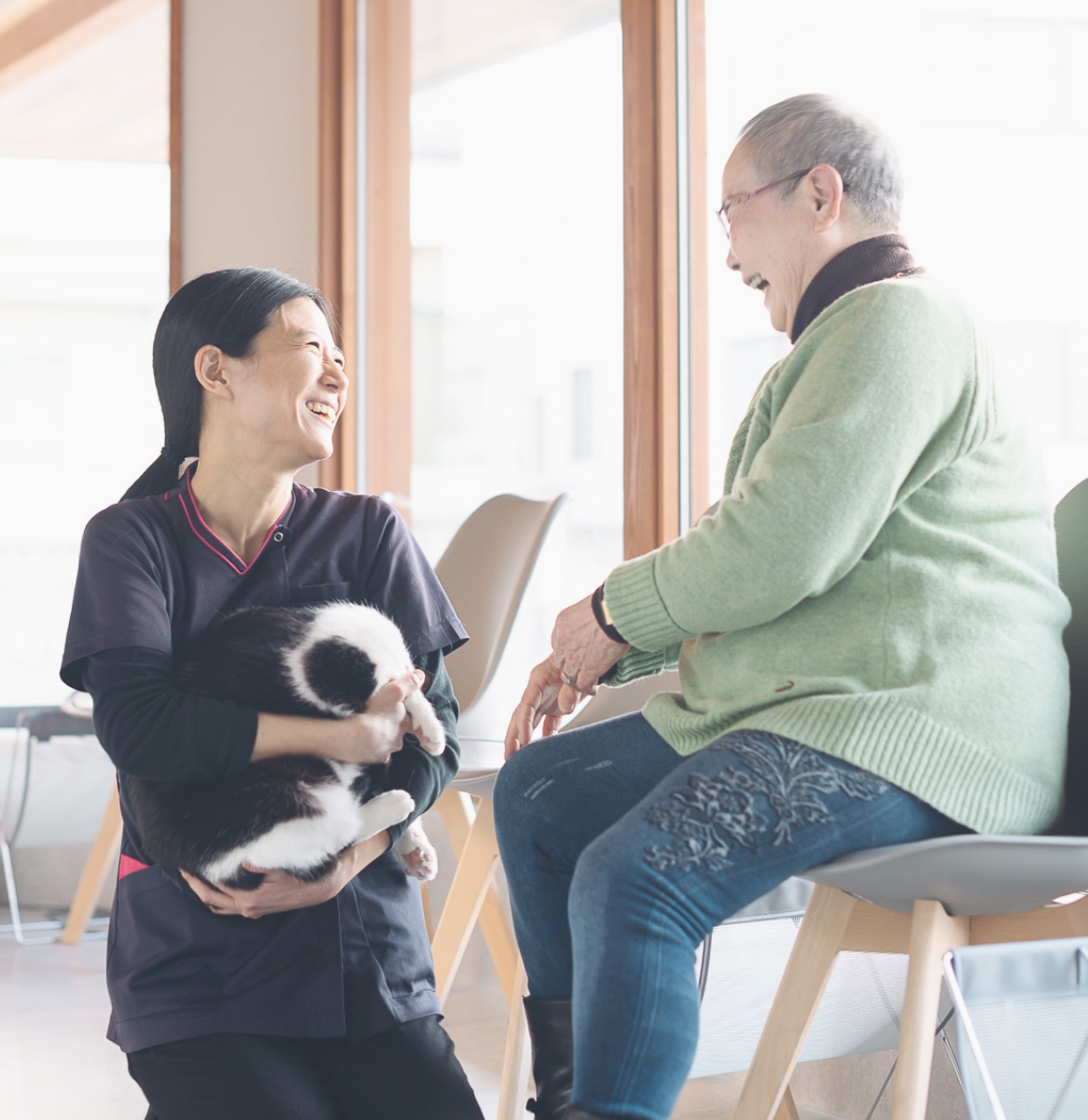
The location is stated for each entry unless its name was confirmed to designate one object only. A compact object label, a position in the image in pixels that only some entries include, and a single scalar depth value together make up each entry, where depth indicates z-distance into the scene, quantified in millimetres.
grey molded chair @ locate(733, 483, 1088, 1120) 3439
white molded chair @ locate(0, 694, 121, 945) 6533
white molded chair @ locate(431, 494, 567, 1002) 4456
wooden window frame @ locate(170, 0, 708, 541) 7151
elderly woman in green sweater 3420
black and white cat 3506
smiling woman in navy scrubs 3528
